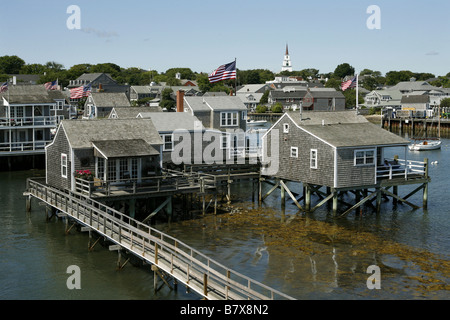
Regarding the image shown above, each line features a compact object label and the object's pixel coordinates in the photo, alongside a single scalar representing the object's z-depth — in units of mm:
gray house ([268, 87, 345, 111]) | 140125
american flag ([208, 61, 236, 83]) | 54300
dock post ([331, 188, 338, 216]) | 38000
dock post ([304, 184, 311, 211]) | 39788
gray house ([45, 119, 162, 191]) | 35906
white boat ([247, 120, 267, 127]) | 120300
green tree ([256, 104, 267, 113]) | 157375
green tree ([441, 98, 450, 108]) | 138625
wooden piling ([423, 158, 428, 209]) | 41812
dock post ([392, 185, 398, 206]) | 43069
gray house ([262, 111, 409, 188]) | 37406
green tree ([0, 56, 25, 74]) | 183250
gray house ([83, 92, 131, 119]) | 91188
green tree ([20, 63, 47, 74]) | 183625
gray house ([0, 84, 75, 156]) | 60625
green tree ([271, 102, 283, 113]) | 152875
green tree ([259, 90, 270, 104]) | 173550
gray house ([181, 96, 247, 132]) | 58356
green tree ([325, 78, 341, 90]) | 188750
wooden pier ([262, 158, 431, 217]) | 38844
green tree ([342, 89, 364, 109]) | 153875
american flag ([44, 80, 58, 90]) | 73125
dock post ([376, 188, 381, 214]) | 39334
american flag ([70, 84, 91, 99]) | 69006
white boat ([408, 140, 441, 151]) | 81438
